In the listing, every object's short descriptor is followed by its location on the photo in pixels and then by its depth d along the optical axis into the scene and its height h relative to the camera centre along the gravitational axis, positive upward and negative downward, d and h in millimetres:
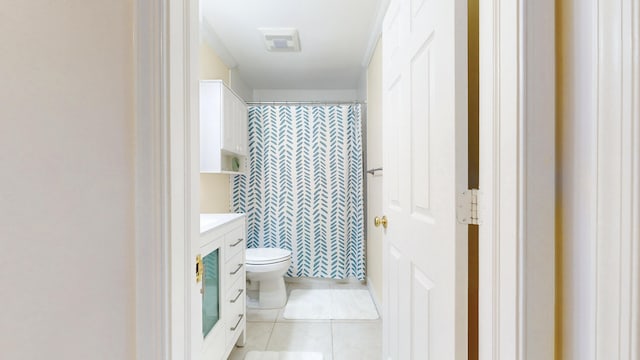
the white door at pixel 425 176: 772 +0
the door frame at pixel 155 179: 615 -3
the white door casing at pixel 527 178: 581 -4
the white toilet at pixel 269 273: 2465 -784
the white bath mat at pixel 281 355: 1927 -1130
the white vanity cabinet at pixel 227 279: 1511 -601
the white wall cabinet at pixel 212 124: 2328 +403
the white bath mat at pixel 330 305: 2486 -1123
